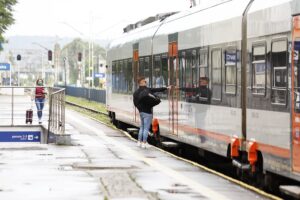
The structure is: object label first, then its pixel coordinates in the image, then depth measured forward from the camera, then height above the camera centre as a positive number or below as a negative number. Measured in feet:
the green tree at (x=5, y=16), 230.44 +19.85
